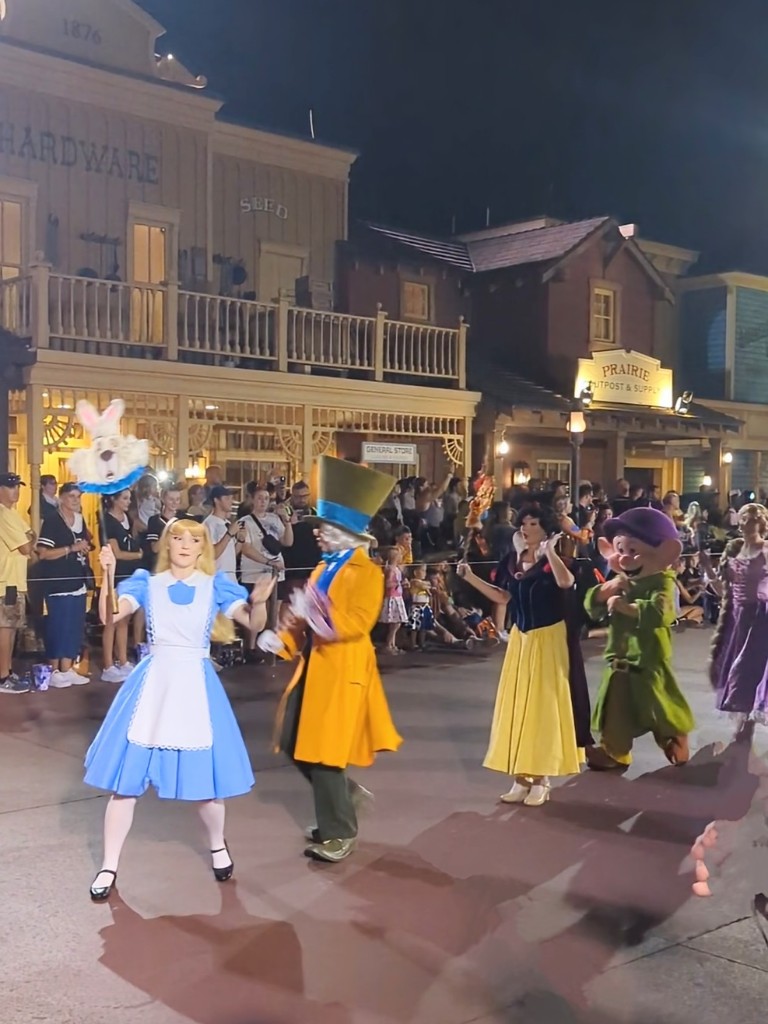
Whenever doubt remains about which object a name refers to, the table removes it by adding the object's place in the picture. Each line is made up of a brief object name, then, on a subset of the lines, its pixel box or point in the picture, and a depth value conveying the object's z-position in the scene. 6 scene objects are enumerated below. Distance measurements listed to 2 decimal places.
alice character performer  4.92
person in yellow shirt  9.52
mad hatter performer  5.47
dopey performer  7.23
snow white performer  6.46
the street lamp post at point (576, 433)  17.67
